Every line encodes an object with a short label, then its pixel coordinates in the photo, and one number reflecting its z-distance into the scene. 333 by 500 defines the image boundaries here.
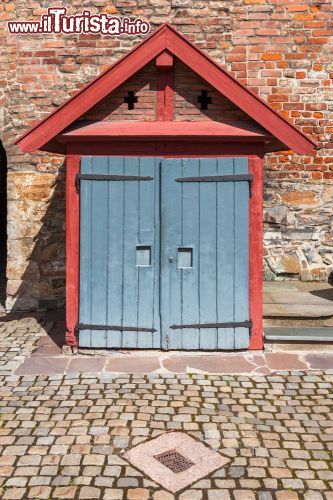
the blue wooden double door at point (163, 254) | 5.37
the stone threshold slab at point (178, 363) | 5.05
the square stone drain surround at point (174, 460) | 3.27
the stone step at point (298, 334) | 5.49
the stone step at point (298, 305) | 5.74
